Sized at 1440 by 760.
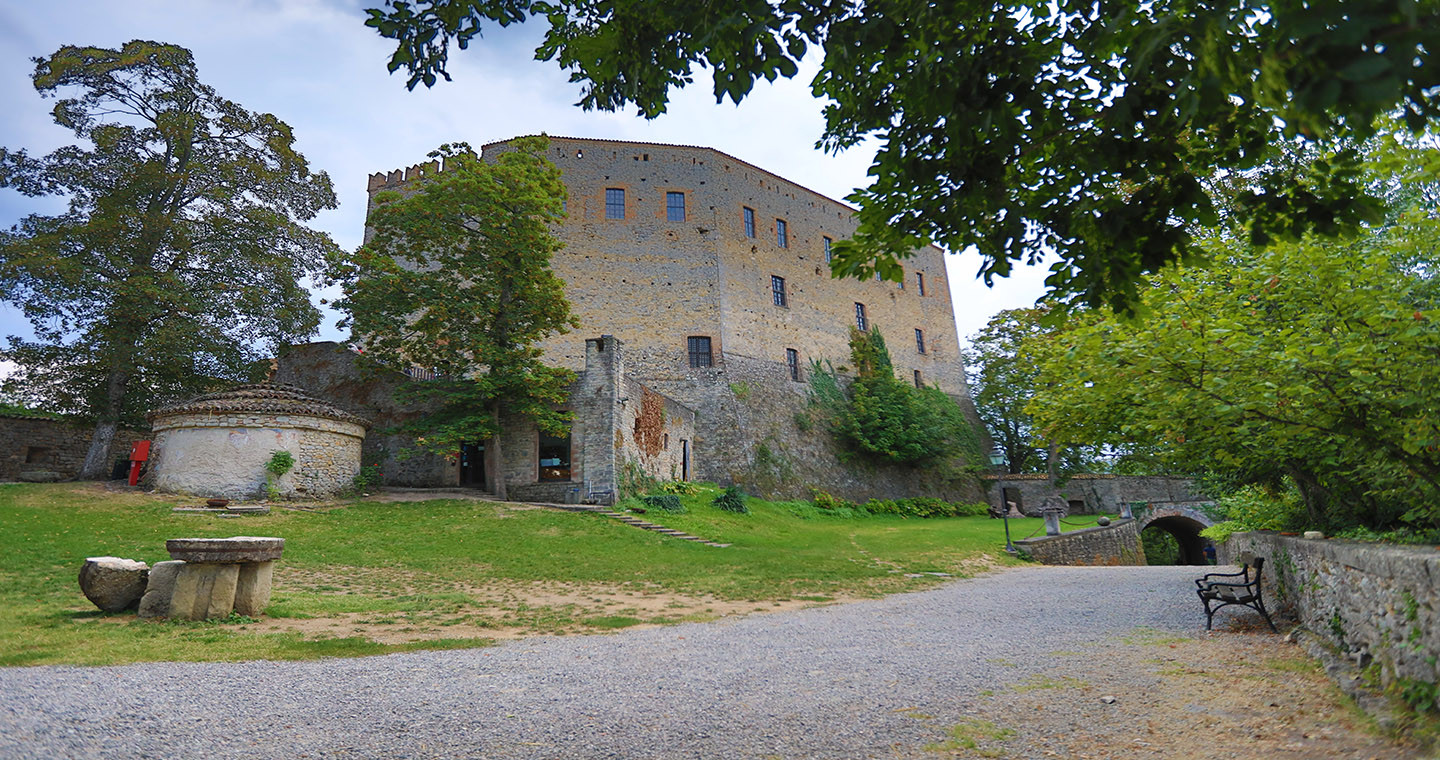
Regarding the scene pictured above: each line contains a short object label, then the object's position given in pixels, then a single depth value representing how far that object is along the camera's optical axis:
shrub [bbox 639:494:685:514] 17.55
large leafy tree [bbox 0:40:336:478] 16.33
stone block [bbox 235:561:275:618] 6.67
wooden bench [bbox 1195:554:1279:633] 6.49
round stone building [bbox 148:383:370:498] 14.99
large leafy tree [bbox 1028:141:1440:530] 4.58
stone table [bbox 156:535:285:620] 6.32
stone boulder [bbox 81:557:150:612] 6.37
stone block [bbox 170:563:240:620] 6.32
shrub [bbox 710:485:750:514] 19.14
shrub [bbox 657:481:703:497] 19.58
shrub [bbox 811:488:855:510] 23.72
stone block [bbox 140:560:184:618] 6.43
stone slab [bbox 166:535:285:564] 6.30
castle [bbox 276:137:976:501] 21.72
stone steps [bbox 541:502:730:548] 14.87
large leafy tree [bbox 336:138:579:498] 17.50
